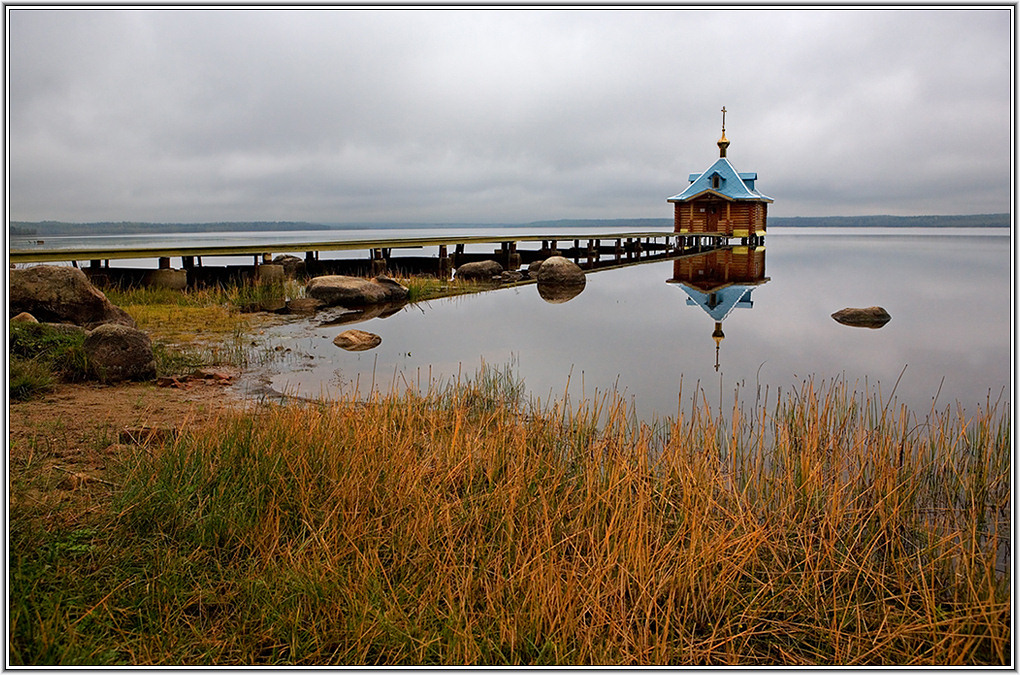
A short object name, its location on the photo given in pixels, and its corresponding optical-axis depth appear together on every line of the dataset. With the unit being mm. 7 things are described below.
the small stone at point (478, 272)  23062
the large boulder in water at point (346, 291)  15555
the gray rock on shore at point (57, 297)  10078
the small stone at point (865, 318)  14500
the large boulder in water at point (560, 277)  21484
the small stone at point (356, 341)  10680
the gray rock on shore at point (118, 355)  7598
